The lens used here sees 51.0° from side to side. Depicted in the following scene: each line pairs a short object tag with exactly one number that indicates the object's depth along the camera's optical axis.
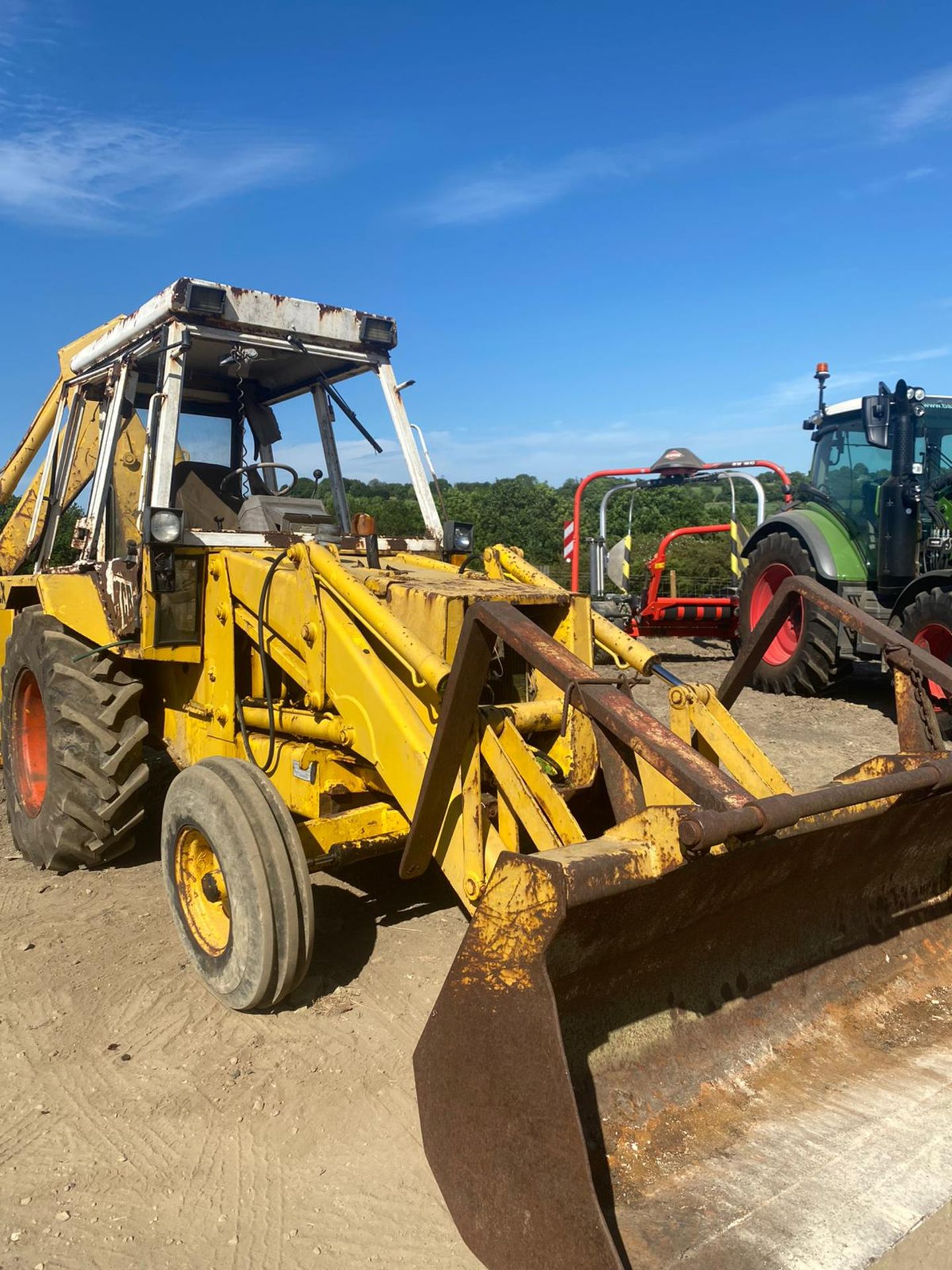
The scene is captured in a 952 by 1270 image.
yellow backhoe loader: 2.39
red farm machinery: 11.76
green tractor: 8.75
